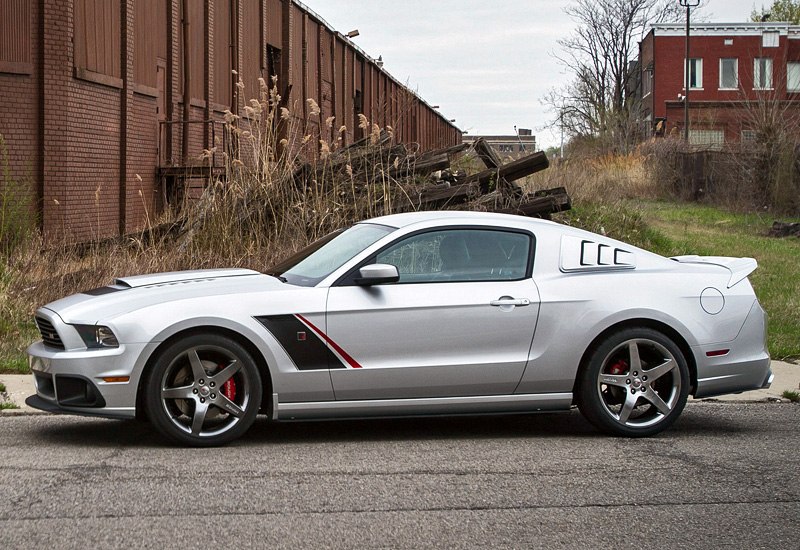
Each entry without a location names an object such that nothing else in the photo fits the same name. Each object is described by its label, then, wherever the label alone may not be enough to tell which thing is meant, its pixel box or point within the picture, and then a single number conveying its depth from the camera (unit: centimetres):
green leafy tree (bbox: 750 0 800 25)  9350
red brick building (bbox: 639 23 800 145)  6169
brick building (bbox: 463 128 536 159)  13025
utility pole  5122
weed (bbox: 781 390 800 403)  910
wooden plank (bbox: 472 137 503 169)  1684
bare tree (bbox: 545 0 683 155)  6419
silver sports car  678
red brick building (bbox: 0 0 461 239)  2023
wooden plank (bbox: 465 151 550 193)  1638
